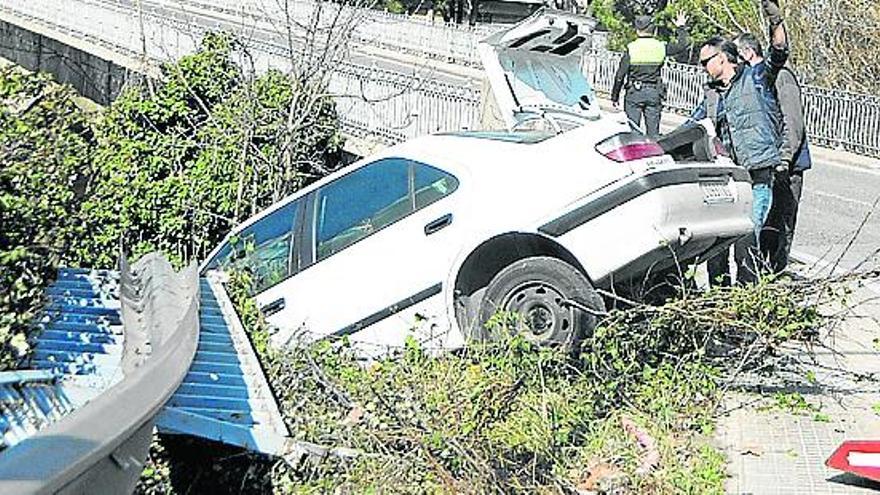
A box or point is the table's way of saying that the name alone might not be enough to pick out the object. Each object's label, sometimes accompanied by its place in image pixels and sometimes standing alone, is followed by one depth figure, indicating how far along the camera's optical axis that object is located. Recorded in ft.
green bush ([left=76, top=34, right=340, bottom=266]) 42.96
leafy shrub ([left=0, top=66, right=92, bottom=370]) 20.13
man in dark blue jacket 29.43
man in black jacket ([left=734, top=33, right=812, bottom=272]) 30.17
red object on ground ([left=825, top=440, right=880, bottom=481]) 20.06
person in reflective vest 44.75
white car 24.56
